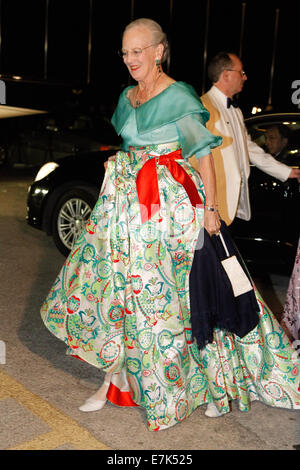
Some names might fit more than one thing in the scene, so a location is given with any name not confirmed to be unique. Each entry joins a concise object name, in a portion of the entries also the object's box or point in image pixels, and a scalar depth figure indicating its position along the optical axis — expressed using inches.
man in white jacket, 149.6
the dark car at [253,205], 207.8
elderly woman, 115.7
